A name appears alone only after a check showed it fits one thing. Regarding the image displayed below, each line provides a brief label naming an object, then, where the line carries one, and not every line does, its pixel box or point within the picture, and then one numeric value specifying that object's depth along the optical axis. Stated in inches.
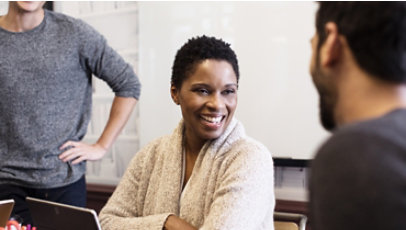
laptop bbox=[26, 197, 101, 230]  39.3
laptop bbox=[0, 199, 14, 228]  43.9
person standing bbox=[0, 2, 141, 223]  61.5
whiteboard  75.2
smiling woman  46.3
